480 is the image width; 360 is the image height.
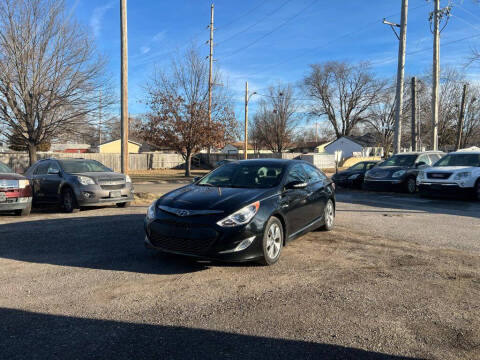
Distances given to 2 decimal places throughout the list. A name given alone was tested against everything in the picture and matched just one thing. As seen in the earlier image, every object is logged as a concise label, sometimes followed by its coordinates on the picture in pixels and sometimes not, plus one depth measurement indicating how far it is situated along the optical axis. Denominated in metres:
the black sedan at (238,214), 4.62
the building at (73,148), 67.82
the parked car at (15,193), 8.65
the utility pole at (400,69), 18.23
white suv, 11.99
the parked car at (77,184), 9.47
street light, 36.22
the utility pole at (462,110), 34.22
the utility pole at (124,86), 12.89
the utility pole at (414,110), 21.72
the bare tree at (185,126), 29.86
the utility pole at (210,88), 29.67
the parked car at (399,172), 14.42
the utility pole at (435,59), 20.91
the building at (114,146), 61.26
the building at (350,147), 65.12
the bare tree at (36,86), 17.50
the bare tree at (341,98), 61.38
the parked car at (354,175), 17.12
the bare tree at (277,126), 54.84
